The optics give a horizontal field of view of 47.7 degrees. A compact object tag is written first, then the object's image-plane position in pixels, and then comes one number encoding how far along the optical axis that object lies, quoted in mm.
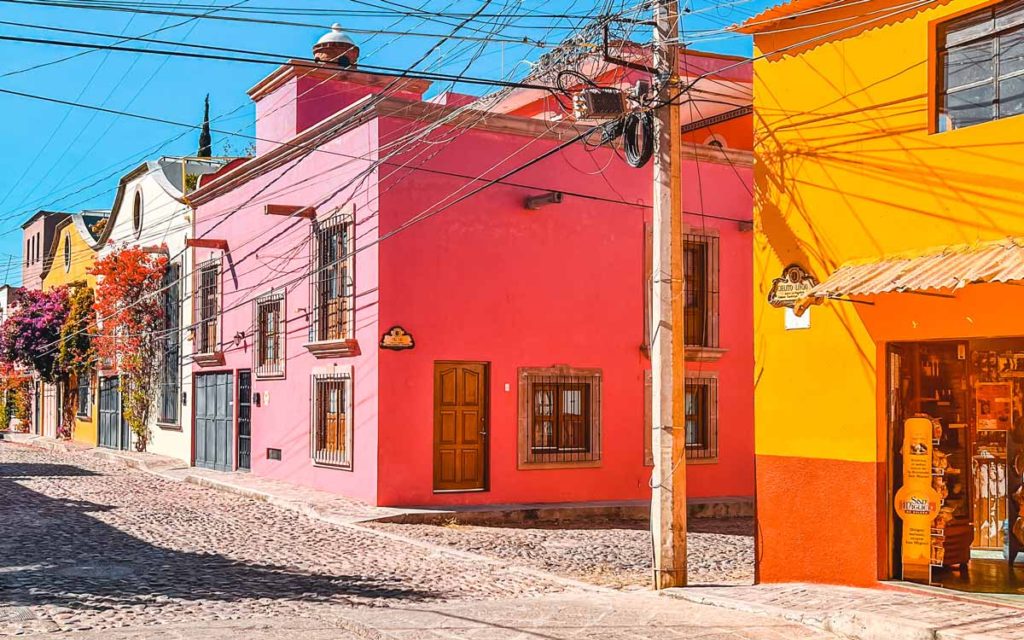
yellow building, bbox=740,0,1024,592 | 8906
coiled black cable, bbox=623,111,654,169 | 10547
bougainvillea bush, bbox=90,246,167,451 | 27016
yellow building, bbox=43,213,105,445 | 33062
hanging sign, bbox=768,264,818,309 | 10104
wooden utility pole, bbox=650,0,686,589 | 10203
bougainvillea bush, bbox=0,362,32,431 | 40969
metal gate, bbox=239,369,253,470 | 22109
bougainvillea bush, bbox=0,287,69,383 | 35188
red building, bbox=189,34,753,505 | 16906
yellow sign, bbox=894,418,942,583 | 9562
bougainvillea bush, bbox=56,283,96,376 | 32125
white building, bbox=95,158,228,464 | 25589
